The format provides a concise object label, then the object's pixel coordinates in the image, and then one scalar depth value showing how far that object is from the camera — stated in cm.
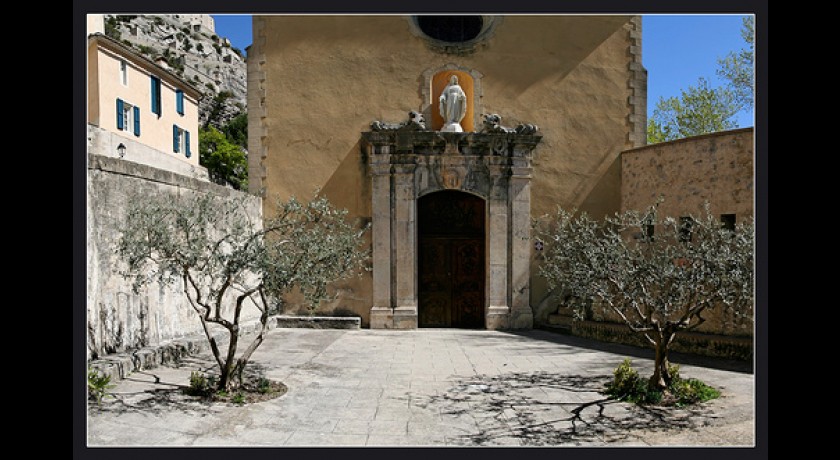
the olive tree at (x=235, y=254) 596
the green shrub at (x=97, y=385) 553
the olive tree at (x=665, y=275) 592
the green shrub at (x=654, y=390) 606
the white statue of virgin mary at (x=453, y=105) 1204
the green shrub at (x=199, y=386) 607
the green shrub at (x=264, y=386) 630
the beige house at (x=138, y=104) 2014
